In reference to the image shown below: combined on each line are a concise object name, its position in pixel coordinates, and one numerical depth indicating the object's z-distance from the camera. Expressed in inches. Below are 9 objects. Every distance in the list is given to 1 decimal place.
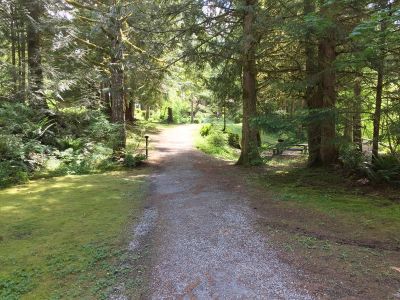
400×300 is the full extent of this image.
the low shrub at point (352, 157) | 316.1
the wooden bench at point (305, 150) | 661.5
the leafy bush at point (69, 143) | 467.2
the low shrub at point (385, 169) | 282.8
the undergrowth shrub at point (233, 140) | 876.6
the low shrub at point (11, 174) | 354.3
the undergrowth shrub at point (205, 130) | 868.6
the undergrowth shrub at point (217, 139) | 761.0
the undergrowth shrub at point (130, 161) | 460.4
